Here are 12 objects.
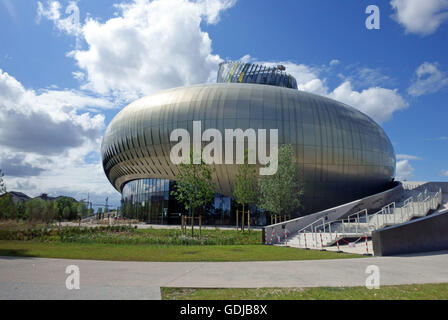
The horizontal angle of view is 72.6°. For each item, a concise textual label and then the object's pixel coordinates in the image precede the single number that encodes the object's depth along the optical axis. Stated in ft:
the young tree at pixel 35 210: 159.50
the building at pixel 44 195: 454.72
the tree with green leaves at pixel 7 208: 157.20
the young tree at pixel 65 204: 248.52
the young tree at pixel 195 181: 73.31
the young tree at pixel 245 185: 89.66
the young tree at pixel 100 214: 189.96
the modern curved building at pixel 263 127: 115.55
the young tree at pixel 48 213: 153.82
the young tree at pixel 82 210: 241.02
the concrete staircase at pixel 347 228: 59.06
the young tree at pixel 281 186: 84.02
